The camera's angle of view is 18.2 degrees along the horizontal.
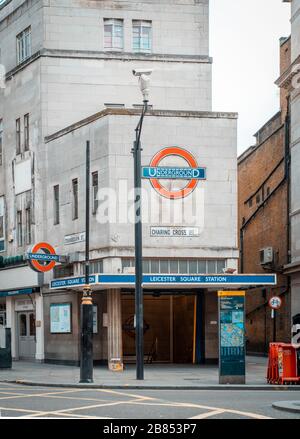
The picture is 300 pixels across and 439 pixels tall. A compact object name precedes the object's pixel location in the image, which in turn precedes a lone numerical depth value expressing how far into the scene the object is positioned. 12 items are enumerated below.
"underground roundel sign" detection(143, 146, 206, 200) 35.25
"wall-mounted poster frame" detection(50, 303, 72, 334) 38.41
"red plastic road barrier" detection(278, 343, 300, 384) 26.20
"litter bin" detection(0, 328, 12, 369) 35.12
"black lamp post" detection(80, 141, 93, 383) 27.95
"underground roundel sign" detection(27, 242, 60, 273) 34.31
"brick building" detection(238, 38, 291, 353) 44.28
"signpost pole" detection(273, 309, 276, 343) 44.50
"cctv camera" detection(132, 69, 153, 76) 26.97
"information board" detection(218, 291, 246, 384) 26.48
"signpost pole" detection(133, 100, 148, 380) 28.67
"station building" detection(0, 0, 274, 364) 35.44
